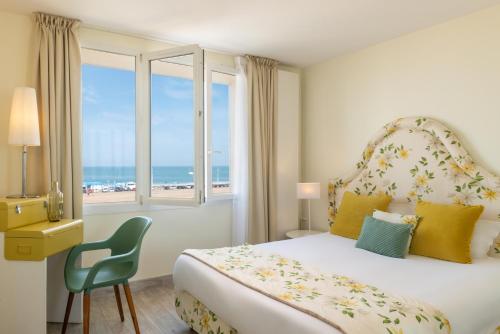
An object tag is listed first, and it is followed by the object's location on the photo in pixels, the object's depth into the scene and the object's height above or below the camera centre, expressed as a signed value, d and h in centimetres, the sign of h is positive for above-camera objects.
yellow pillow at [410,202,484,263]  256 -50
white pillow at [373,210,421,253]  281 -42
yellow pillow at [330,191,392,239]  328 -42
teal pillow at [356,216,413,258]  267 -56
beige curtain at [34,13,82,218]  293 +56
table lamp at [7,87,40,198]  265 +37
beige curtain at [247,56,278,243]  405 +23
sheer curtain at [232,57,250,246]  400 +10
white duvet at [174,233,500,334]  178 -70
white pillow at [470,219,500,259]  262 -54
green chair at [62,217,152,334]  233 -72
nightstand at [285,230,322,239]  403 -77
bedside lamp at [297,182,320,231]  399 -27
